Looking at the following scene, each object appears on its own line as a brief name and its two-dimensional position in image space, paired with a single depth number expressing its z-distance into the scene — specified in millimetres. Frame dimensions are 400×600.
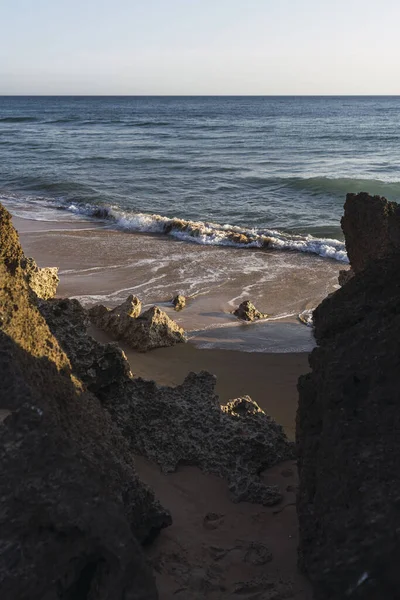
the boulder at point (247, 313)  7797
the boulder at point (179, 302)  8289
